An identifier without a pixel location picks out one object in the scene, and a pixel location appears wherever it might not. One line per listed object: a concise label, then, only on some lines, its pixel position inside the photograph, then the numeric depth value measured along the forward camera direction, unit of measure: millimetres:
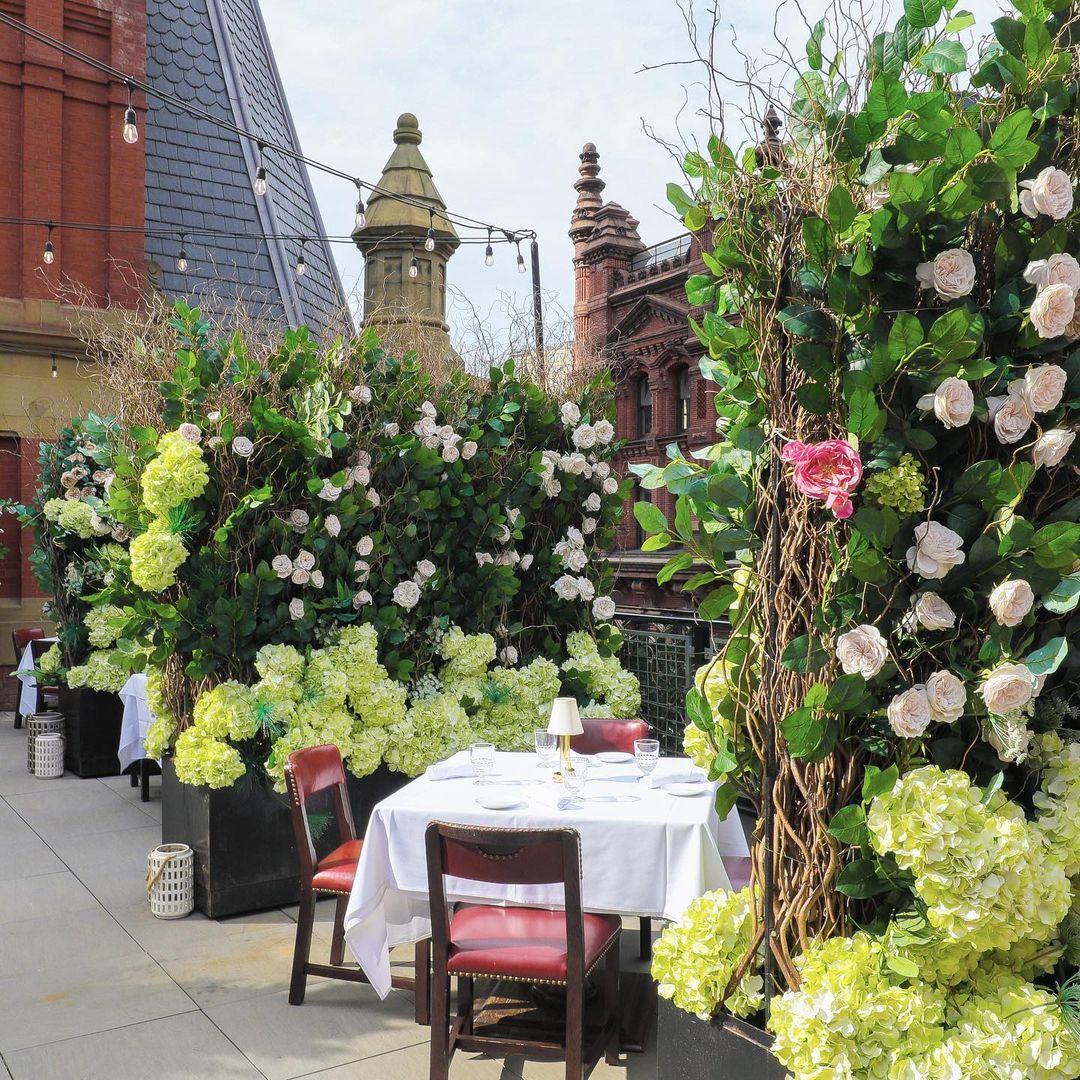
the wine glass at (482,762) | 4449
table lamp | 4414
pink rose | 1963
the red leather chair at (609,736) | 5590
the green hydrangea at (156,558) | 5254
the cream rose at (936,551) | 1995
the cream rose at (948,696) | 2014
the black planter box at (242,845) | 5516
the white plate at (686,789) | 4211
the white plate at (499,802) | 4043
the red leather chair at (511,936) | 3311
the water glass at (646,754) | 4422
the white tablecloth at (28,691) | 9758
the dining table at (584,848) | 3801
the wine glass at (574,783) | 4262
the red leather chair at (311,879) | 4285
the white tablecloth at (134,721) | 7895
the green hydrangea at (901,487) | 2041
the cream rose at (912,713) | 2014
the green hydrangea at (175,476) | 5242
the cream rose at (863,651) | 1998
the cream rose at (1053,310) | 1919
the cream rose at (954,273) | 1964
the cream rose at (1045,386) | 1975
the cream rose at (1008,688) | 1906
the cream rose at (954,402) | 1938
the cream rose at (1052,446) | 1953
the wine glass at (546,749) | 4637
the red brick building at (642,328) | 31438
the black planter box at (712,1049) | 2305
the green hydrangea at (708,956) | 2416
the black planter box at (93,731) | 9094
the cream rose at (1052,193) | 1933
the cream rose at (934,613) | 2004
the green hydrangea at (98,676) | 8977
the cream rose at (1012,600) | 1910
